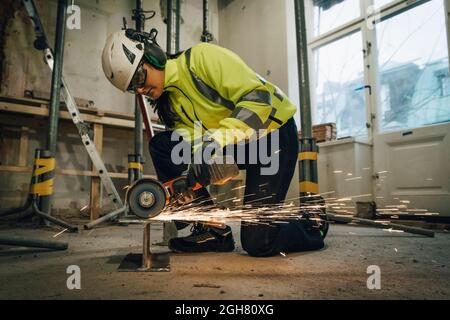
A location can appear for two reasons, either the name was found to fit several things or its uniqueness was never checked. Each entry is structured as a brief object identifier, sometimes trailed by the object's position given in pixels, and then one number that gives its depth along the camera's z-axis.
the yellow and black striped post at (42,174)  3.01
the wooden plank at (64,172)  3.13
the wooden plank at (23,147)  3.50
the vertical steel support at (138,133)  3.66
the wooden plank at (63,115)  3.17
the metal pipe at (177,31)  3.85
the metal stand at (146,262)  1.30
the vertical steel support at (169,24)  3.59
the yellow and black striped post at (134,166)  3.60
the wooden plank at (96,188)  3.50
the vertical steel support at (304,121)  2.33
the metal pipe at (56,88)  3.07
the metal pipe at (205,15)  4.56
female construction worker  1.46
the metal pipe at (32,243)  1.56
